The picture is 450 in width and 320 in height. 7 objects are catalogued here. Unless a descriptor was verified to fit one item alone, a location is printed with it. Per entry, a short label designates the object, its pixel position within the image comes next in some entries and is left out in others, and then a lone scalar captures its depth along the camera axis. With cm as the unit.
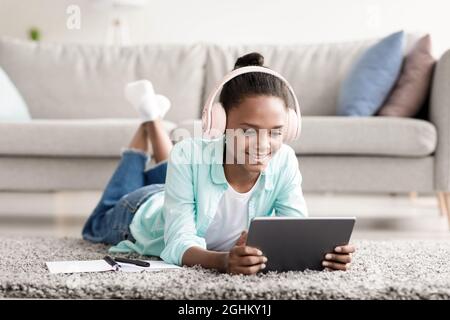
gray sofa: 267
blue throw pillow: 297
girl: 139
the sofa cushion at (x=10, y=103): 317
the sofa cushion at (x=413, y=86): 289
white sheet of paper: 144
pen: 146
